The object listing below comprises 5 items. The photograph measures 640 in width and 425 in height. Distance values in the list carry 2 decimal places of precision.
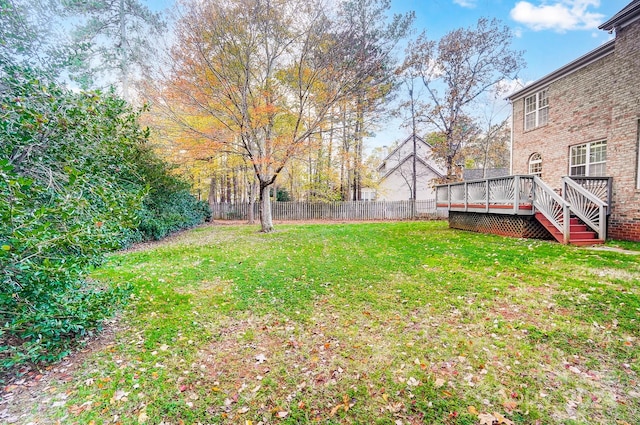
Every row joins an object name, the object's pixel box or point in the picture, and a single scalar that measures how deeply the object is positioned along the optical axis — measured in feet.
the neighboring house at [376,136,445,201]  81.66
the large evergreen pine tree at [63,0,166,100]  37.35
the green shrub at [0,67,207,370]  7.39
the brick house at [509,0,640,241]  25.44
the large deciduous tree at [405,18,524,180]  54.70
